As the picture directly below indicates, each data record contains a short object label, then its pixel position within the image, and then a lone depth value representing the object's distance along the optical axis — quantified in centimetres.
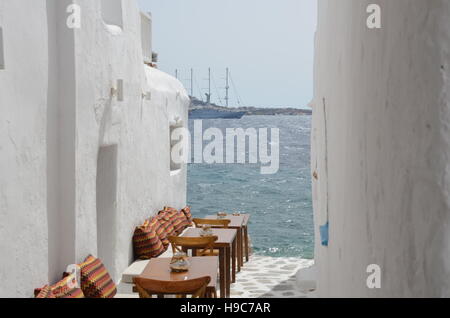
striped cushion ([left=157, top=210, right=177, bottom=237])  995
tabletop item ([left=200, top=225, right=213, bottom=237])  790
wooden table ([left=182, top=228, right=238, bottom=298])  762
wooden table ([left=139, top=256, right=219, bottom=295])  555
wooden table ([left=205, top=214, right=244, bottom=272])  973
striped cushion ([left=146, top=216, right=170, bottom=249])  941
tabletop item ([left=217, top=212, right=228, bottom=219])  1021
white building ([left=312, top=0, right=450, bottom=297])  179
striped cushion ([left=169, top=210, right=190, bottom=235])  1061
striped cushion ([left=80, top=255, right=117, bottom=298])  595
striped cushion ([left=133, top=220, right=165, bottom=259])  874
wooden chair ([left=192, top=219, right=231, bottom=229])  954
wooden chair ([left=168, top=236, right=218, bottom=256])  733
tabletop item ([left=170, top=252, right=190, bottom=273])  577
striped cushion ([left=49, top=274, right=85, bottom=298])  508
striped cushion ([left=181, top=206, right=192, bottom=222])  1216
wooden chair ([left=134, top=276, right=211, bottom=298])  515
